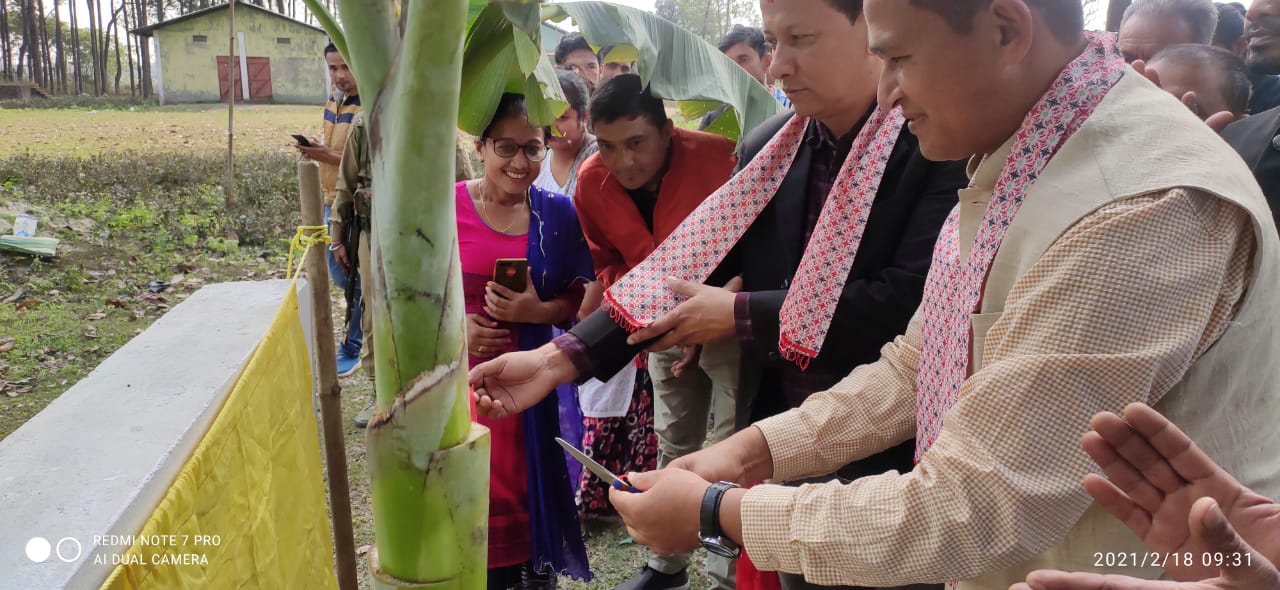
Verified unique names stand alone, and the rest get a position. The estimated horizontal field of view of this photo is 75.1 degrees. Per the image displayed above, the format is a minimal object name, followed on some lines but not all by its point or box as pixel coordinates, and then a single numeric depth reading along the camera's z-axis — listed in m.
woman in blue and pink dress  2.93
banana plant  1.12
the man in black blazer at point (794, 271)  1.89
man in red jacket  3.05
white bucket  8.45
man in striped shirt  5.43
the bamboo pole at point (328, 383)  2.43
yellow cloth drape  1.36
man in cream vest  0.99
